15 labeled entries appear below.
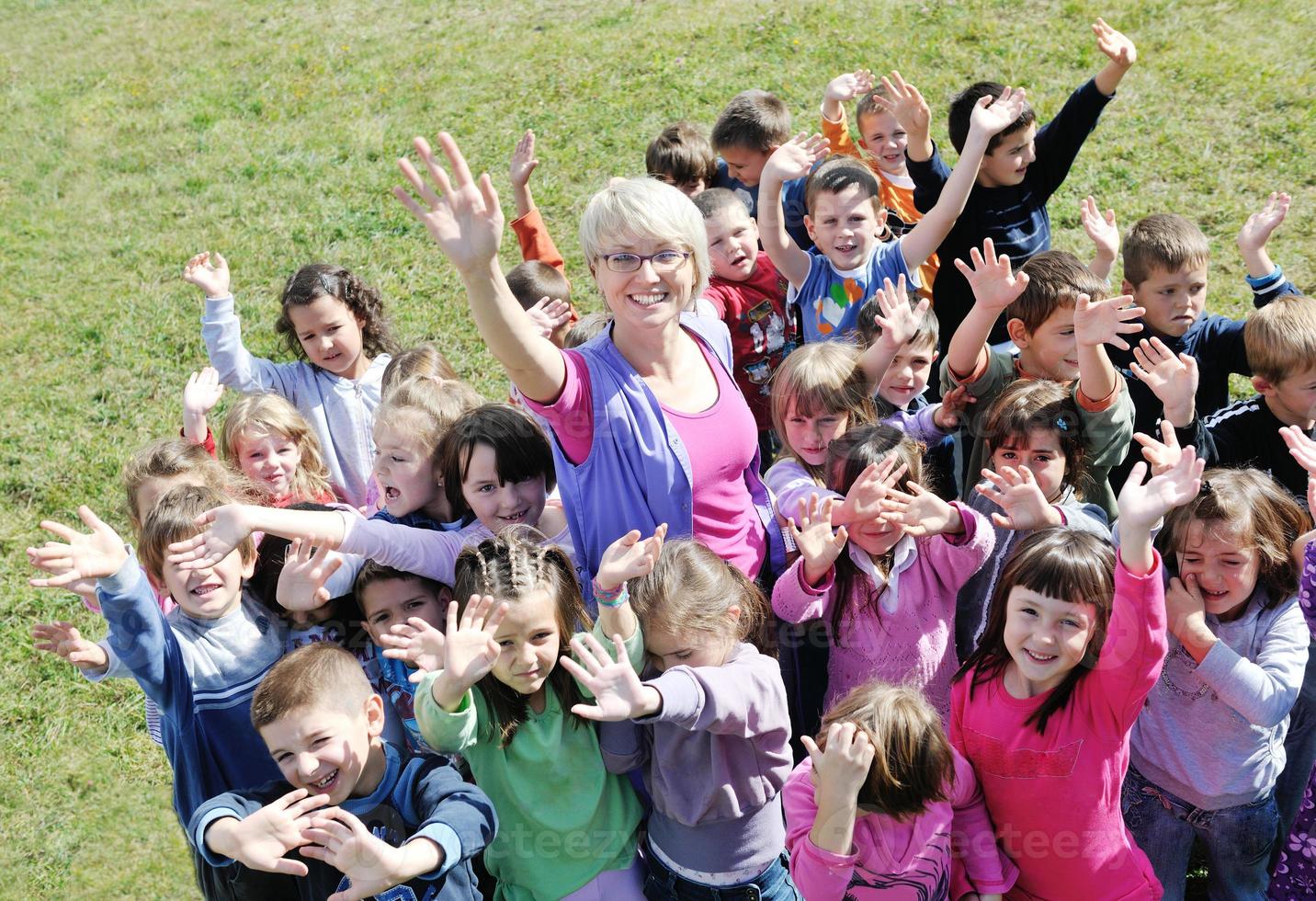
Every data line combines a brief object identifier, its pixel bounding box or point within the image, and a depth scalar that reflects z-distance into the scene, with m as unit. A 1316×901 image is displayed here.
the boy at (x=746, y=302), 4.81
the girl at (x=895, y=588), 3.22
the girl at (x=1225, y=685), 3.13
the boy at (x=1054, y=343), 3.66
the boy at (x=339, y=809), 2.61
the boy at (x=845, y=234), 4.55
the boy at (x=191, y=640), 2.89
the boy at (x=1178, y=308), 4.28
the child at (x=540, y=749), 2.94
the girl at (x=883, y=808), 2.71
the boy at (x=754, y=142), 5.65
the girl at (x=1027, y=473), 3.35
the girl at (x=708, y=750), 2.92
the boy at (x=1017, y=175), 5.18
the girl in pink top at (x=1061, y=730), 2.97
